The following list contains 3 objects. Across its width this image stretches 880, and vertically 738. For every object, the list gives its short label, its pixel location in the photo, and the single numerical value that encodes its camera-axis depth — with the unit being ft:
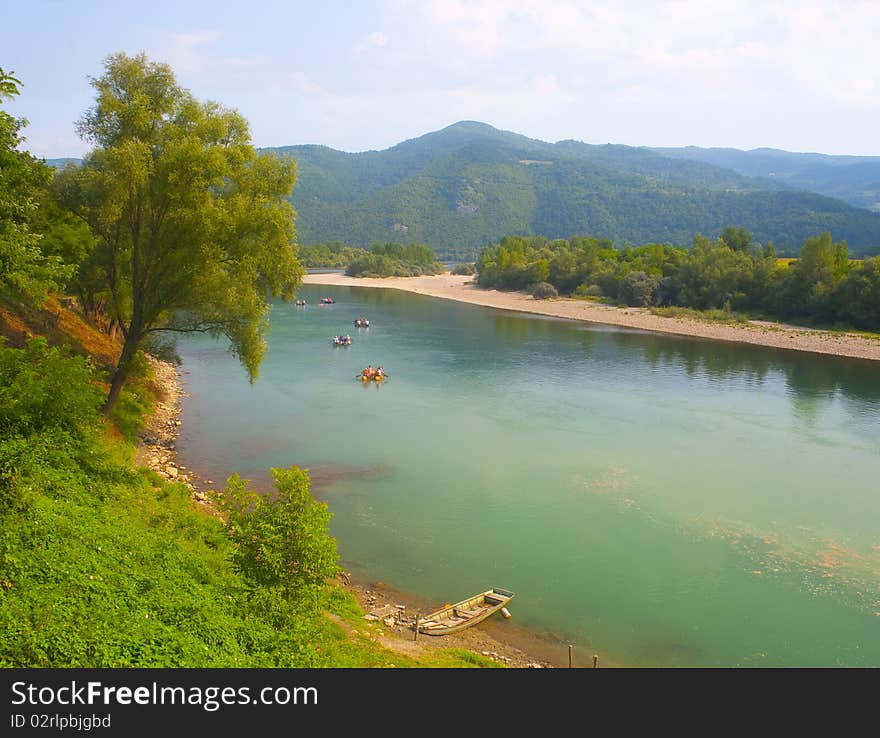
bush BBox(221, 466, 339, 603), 38.19
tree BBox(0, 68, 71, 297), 42.98
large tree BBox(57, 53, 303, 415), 66.39
